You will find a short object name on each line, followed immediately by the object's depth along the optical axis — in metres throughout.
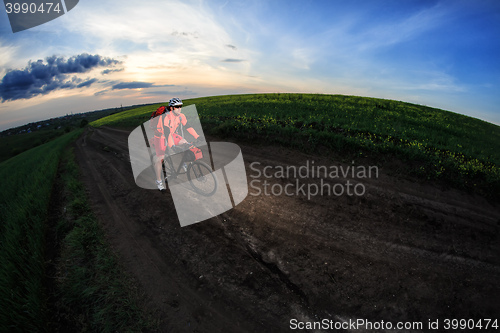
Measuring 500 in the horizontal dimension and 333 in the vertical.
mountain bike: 6.12
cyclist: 6.09
